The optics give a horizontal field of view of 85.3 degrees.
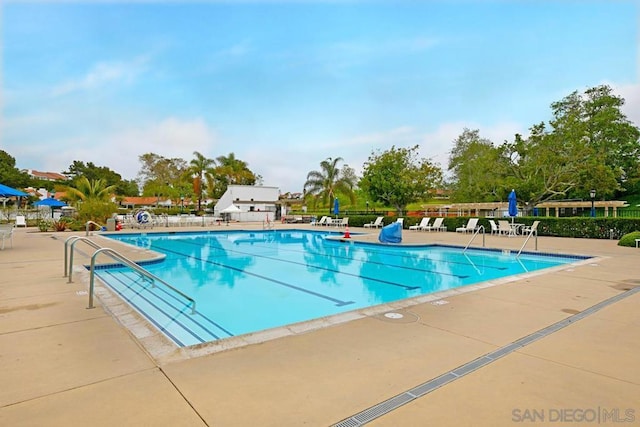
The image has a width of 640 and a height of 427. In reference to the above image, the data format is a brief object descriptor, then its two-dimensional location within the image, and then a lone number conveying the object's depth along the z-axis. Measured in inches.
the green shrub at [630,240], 457.7
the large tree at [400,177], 989.2
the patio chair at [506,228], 647.5
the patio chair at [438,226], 810.2
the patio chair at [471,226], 733.3
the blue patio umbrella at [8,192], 412.5
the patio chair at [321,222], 1054.5
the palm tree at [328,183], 1327.5
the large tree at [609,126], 1408.7
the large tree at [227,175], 1550.2
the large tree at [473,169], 954.7
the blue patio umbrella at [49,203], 1136.8
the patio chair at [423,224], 830.5
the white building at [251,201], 1338.6
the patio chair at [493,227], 678.5
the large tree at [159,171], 1902.1
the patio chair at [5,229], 400.5
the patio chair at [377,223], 936.3
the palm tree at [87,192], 902.1
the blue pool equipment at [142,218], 866.8
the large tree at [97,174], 2169.0
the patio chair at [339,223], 972.3
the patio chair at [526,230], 650.5
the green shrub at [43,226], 734.5
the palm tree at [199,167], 1510.8
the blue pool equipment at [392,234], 542.9
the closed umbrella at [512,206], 585.4
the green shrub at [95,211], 798.5
